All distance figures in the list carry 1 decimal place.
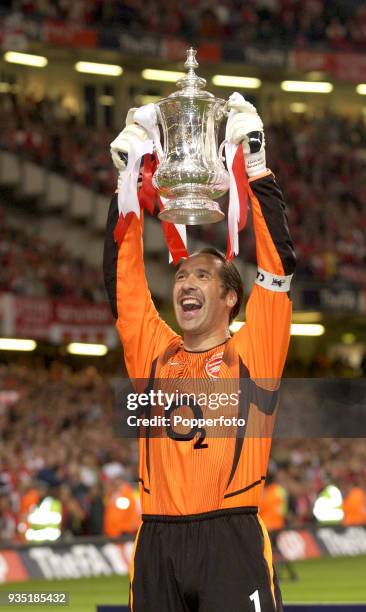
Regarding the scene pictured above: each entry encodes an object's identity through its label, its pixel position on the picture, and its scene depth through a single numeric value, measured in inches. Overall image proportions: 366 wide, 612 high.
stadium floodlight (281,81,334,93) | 1254.3
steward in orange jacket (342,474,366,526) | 693.3
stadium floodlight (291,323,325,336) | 1125.7
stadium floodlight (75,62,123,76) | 1147.9
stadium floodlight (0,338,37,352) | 927.4
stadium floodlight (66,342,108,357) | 962.7
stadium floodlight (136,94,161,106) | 1181.7
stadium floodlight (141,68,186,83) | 1172.5
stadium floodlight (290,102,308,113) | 1273.4
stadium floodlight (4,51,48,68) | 1091.9
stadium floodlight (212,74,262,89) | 1205.1
